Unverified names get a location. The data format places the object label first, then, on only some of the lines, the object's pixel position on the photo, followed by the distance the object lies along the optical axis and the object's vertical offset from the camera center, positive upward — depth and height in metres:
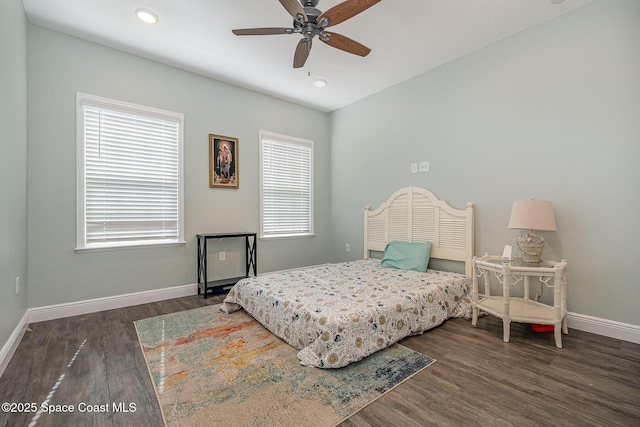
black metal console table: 3.65 -0.72
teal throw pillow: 3.47 -0.56
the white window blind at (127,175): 3.11 +0.42
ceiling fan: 2.01 +1.44
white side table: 2.29 -0.80
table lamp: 2.50 -0.09
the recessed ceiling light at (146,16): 2.64 +1.84
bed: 2.04 -0.74
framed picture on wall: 3.97 +0.70
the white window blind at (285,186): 4.55 +0.42
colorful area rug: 1.53 -1.09
